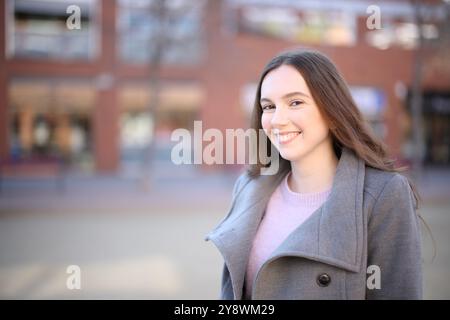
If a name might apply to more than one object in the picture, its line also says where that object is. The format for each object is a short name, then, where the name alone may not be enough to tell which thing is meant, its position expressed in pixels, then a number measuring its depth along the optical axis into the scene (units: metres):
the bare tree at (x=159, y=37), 10.89
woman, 1.53
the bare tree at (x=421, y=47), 12.46
